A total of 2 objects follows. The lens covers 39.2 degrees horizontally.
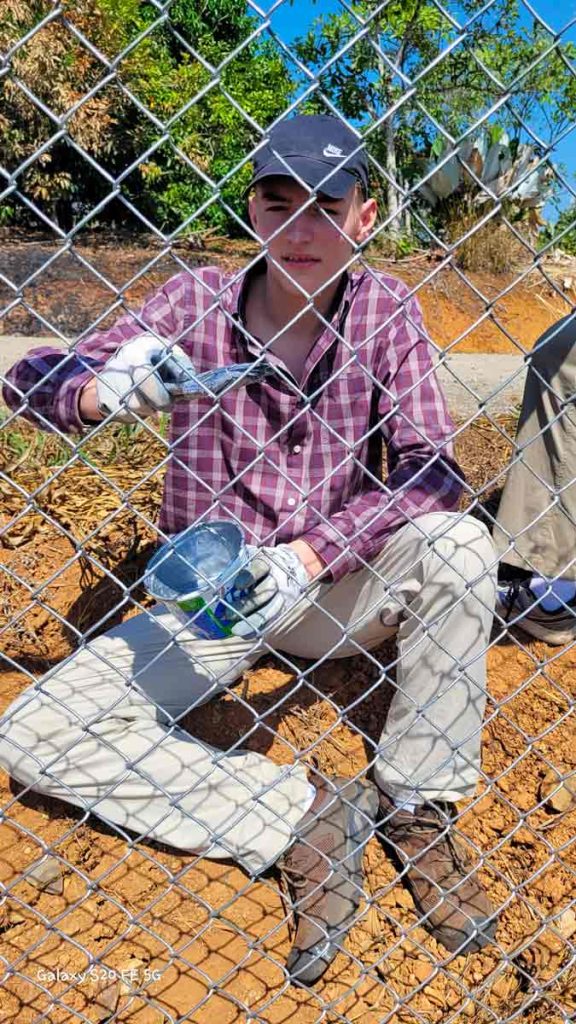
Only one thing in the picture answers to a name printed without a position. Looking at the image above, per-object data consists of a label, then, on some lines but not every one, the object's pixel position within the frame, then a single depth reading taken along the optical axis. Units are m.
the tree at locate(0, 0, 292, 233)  6.74
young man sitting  1.66
